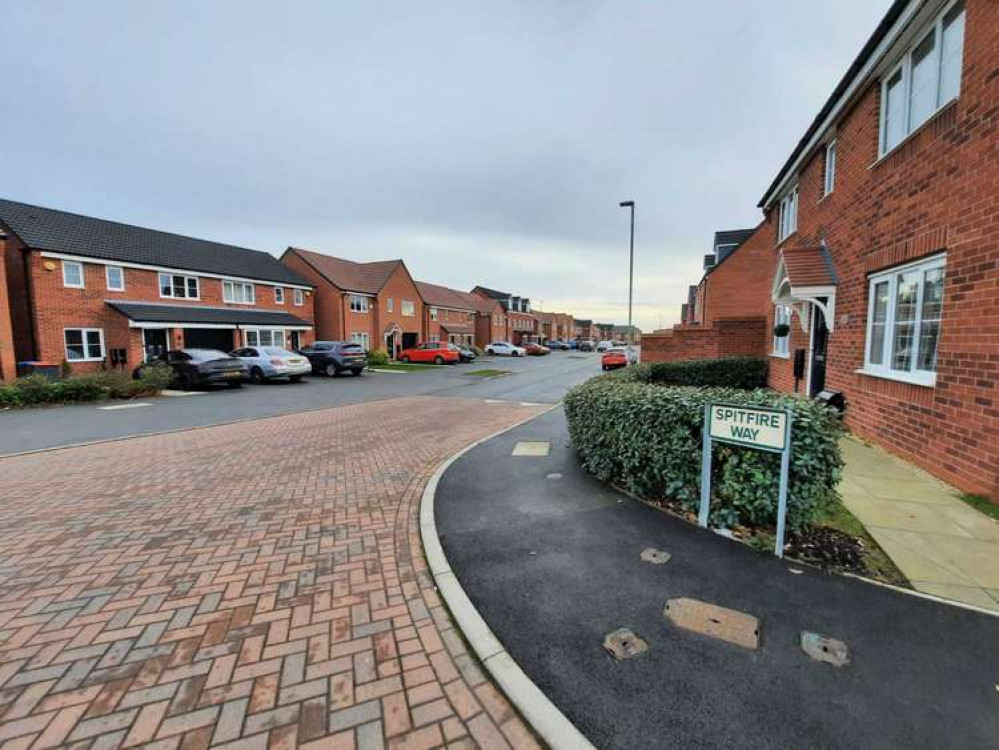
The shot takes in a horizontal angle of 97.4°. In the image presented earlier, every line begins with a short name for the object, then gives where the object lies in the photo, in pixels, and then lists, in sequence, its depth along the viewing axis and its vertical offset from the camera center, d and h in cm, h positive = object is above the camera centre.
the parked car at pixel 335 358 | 2323 -85
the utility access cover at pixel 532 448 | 764 -193
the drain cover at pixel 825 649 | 262 -191
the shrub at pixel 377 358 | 3175 -119
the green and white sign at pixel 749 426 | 392 -80
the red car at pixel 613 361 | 2927 -137
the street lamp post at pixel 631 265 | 2116 +367
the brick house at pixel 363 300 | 3522 +360
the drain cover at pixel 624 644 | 272 -193
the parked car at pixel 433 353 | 3559 -95
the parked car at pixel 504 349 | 5184 -94
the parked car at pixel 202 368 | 1712 -99
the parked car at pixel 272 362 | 1973 -93
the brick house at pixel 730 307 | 1658 +180
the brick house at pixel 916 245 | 496 +143
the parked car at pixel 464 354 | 3774 -112
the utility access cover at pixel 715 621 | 284 -192
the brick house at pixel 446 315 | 4684 +296
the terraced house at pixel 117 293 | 1969 +265
